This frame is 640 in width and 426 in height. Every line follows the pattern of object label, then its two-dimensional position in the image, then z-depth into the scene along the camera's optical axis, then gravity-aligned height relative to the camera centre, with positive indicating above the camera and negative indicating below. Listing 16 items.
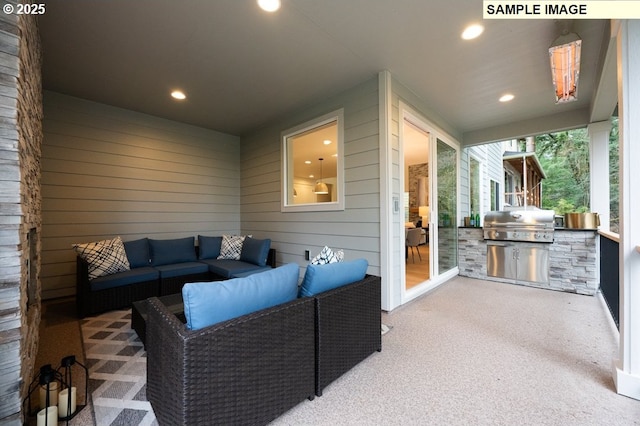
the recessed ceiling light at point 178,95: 3.52 +1.65
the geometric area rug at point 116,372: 1.49 -1.15
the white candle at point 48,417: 1.30 -1.03
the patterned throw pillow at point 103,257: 3.04 -0.51
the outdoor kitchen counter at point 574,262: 3.61 -0.75
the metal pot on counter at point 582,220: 3.67 -0.16
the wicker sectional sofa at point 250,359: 1.13 -0.76
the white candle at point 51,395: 1.39 -0.99
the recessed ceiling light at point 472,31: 2.32 +1.64
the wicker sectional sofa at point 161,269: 2.95 -0.76
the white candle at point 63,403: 1.44 -1.05
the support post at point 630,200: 1.58 +0.05
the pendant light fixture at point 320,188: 6.93 +0.65
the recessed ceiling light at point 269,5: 2.04 +1.66
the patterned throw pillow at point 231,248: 4.26 -0.58
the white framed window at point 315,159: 3.52 +1.29
